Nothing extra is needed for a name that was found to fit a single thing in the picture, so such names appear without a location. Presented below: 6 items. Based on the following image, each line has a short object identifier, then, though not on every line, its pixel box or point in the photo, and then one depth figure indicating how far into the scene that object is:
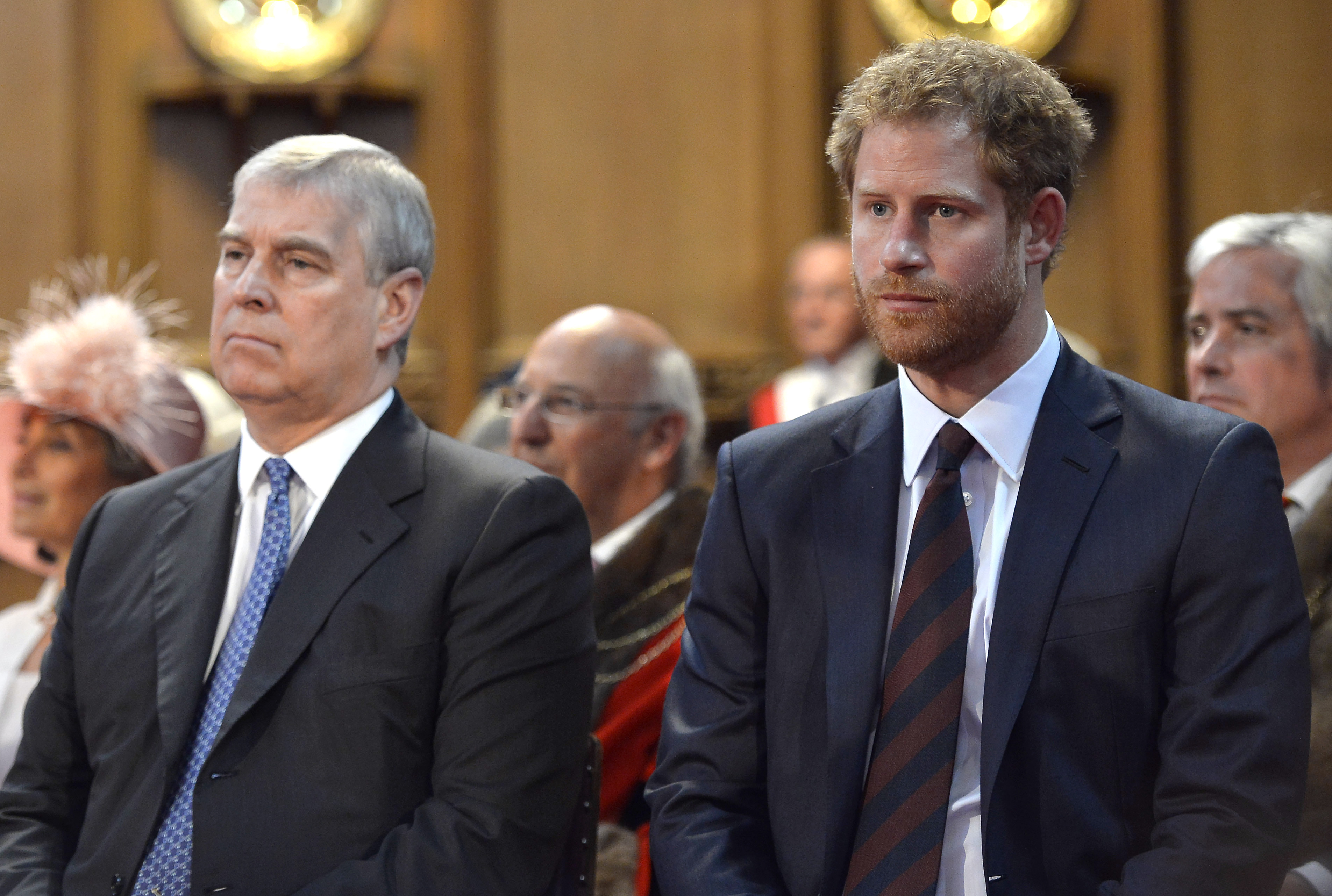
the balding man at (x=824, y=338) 9.42
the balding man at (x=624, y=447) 5.72
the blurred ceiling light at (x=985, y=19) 10.88
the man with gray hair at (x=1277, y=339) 5.34
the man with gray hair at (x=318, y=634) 4.02
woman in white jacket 5.84
